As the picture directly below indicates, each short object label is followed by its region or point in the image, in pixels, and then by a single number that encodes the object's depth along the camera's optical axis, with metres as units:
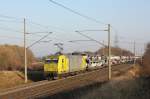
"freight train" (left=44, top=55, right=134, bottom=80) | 47.56
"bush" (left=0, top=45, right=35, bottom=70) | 72.81
